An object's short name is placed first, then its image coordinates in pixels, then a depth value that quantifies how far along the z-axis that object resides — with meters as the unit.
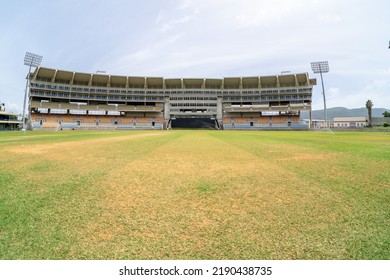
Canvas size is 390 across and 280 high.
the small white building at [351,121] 109.00
